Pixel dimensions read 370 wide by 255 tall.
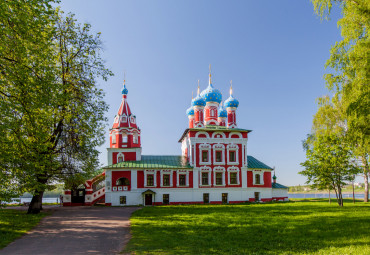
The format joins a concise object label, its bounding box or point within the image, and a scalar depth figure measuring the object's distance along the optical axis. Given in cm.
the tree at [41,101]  1156
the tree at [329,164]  2434
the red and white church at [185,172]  3134
